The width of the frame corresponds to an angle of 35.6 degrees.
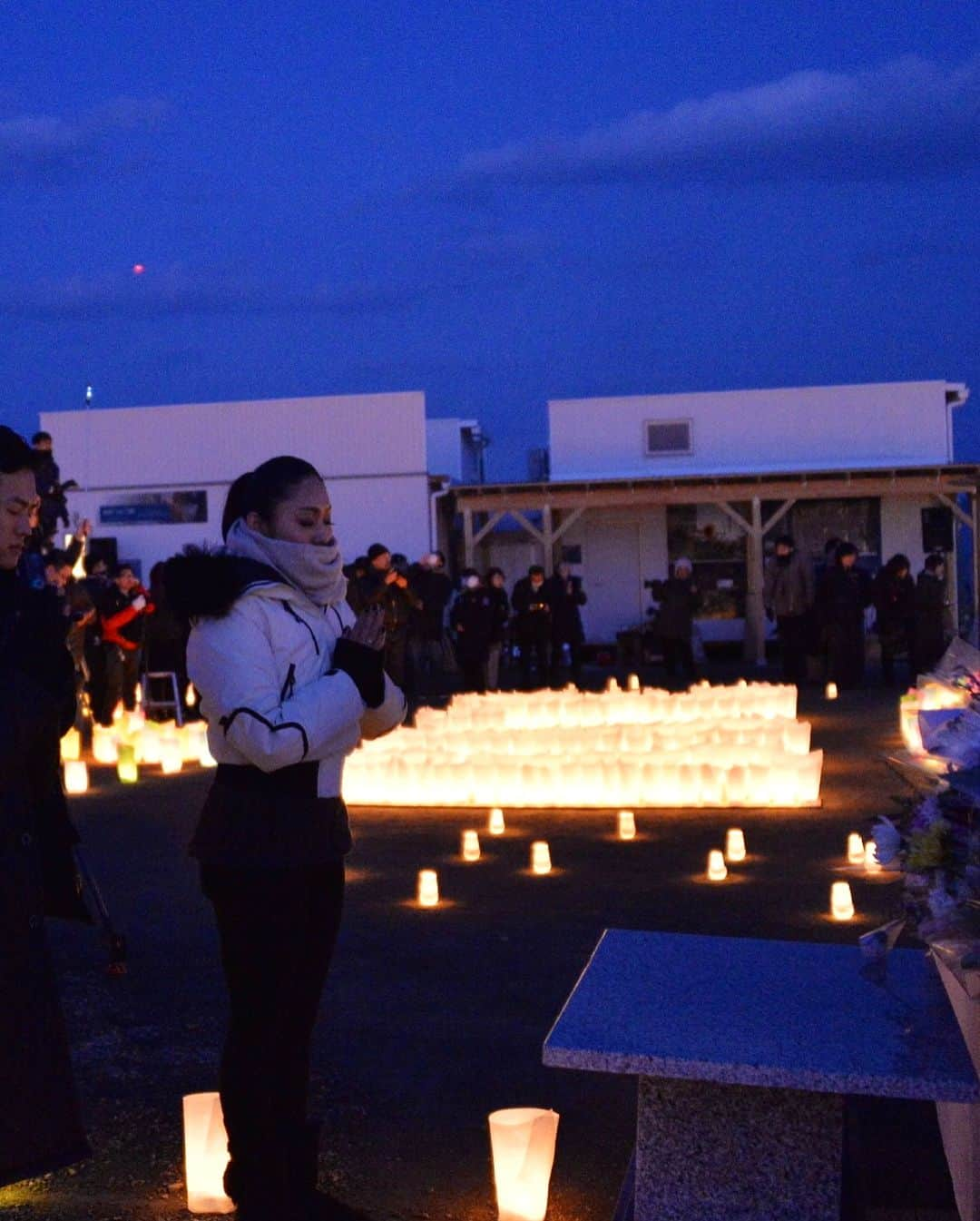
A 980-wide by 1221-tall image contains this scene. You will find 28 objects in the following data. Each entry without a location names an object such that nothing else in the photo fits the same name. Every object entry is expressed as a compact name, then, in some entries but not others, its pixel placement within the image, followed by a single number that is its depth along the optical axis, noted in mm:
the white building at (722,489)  29531
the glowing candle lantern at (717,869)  8856
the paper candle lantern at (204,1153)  4445
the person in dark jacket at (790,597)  21469
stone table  3588
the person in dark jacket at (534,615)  23234
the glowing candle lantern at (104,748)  15477
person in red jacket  16344
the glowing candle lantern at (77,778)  13289
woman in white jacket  3900
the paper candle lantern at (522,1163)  4230
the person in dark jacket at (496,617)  21531
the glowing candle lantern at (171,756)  14534
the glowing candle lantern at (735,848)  9375
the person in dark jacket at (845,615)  20953
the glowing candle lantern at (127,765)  13969
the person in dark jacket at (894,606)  21016
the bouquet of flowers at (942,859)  3523
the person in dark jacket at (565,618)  23859
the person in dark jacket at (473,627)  20797
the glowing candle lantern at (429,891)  8328
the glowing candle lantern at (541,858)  9141
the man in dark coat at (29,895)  3367
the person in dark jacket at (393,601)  17188
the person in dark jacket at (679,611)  22969
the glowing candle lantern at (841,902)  7820
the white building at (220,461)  31672
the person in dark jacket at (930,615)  20547
